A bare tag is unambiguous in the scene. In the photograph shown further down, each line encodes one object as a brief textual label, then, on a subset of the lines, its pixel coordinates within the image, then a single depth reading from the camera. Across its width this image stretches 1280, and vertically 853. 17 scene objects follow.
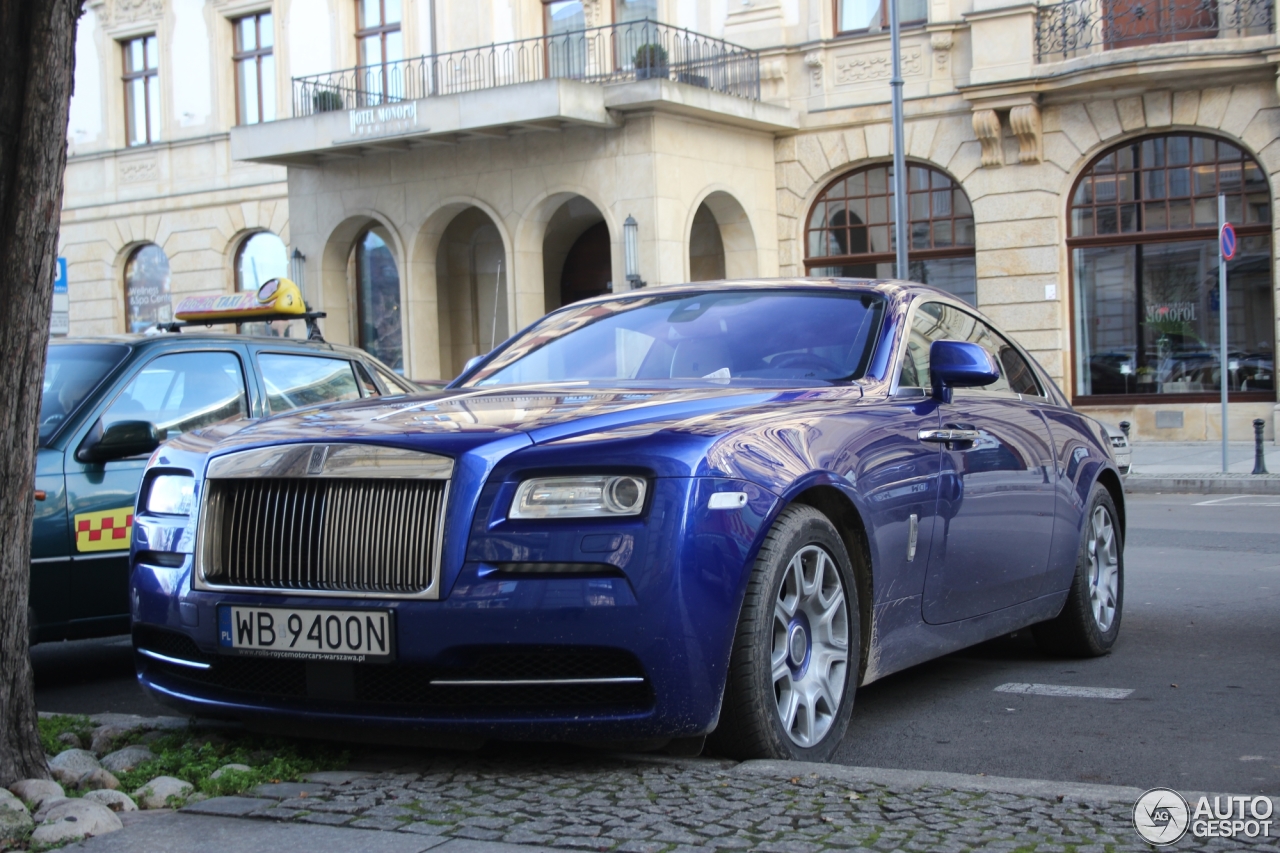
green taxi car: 6.20
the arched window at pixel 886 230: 24.31
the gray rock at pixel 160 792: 3.85
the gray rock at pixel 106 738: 4.57
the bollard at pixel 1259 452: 17.27
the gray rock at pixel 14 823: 3.55
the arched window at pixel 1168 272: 22.17
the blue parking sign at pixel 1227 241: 17.70
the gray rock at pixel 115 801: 3.80
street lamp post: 21.19
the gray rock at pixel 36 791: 3.84
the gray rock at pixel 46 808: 3.68
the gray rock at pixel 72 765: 4.14
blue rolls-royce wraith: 3.87
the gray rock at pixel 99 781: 4.04
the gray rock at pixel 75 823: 3.52
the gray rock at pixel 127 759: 4.26
